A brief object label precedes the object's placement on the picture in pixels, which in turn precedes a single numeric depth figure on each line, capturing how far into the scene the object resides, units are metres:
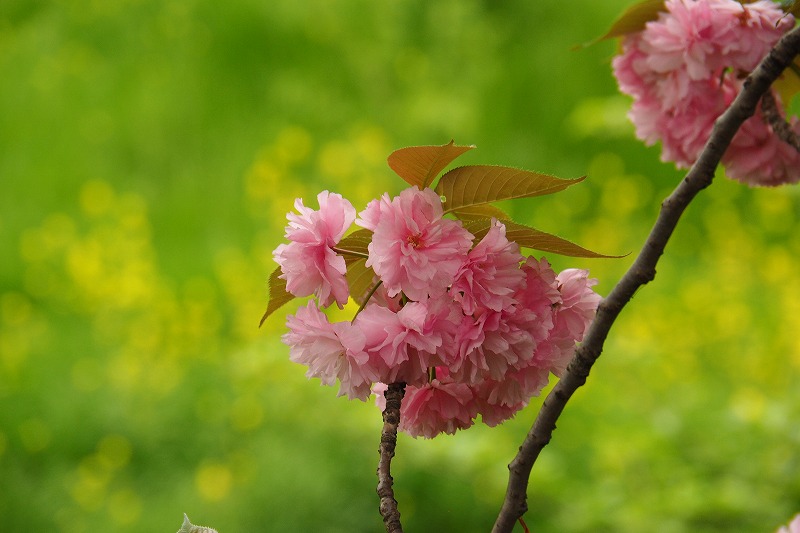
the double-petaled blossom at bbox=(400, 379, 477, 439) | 2.71
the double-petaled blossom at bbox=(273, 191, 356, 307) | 2.68
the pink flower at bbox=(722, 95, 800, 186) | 2.85
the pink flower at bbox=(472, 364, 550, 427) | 2.71
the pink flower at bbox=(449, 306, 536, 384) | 2.67
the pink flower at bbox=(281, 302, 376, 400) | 2.67
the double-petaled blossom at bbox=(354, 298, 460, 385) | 2.67
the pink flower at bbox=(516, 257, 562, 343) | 2.69
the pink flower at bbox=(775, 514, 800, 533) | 2.65
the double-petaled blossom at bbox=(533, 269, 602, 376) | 2.70
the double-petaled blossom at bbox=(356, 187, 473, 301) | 2.66
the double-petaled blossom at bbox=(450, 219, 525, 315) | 2.67
